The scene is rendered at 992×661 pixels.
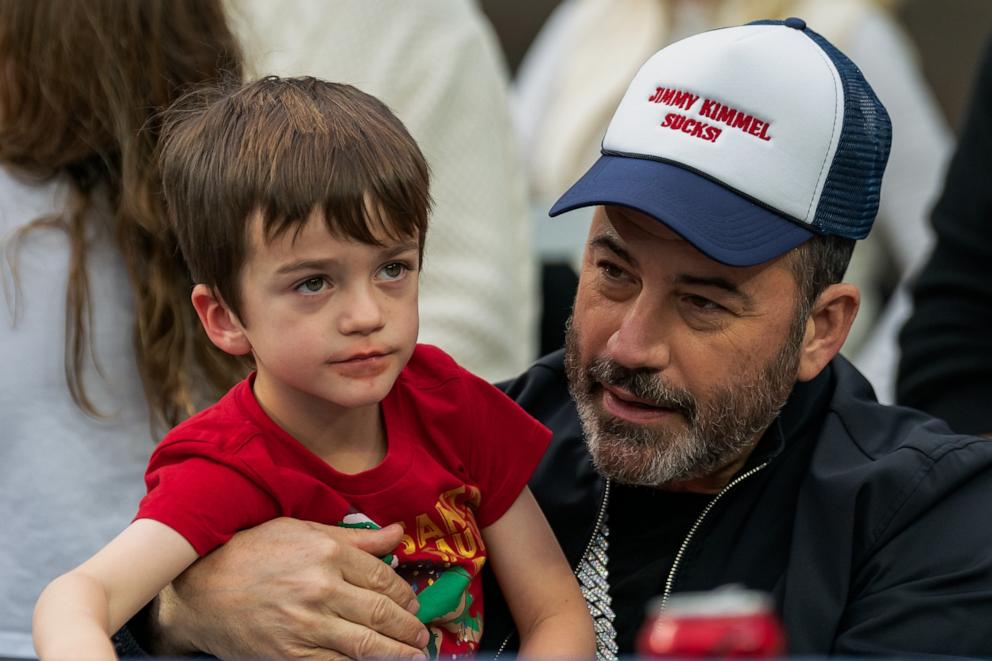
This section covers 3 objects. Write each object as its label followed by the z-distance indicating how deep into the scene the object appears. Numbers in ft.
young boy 7.49
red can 6.43
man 7.67
